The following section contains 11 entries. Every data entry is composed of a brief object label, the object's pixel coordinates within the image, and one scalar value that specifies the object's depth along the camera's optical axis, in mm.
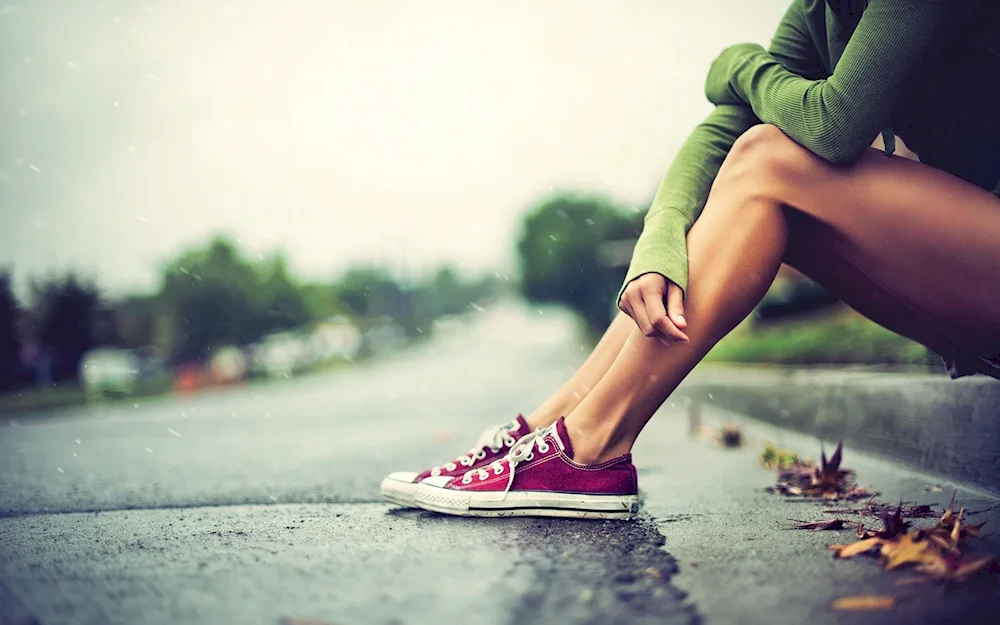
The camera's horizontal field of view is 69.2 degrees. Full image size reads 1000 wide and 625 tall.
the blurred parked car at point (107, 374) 21894
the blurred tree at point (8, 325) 20062
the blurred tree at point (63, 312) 23469
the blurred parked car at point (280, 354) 32656
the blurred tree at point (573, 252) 46938
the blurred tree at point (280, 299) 41125
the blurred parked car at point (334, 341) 49688
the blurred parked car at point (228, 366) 26722
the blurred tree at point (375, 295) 86250
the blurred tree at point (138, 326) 41766
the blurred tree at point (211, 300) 35219
